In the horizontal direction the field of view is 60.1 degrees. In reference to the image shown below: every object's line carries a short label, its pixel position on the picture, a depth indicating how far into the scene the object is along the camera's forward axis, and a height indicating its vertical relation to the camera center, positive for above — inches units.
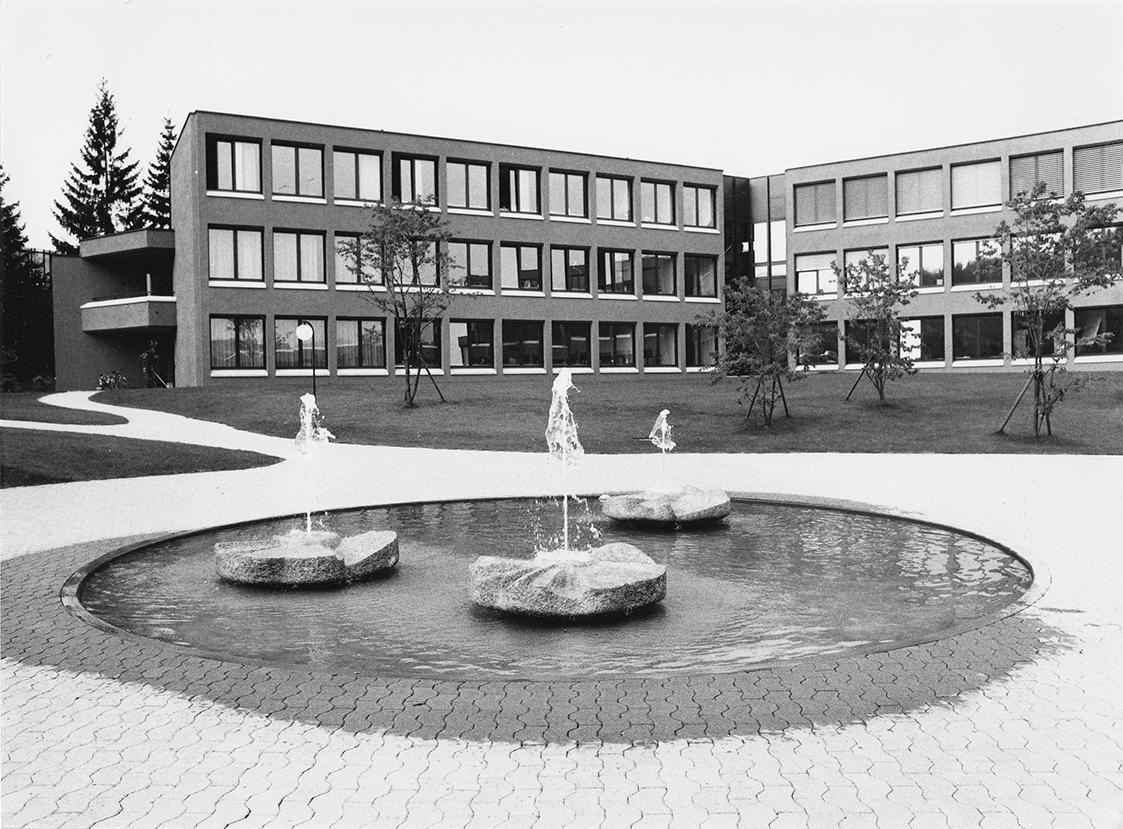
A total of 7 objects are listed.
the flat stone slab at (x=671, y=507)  465.1 -51.7
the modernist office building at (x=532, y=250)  1685.5 +304.9
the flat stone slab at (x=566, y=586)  291.1 -56.2
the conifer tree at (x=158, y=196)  2824.8 +619.3
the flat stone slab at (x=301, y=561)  346.0 -56.2
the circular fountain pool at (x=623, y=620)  263.3 -66.9
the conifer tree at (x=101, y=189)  2741.1 +630.8
